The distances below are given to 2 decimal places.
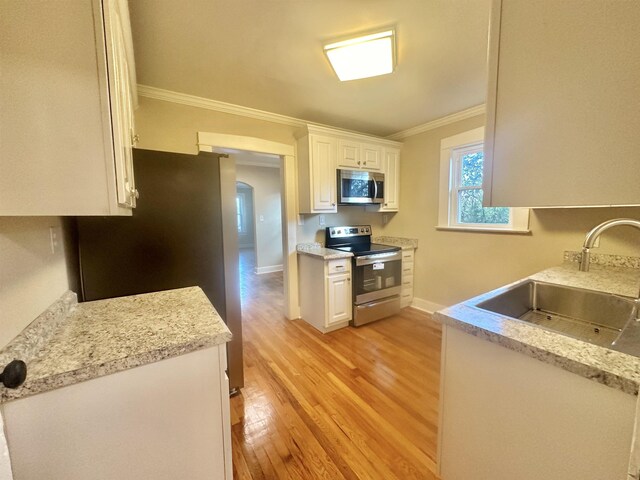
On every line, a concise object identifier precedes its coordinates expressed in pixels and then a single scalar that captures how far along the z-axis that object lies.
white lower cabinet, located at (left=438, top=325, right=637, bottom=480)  0.75
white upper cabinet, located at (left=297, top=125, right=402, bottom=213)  2.93
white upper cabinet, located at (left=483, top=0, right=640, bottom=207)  0.50
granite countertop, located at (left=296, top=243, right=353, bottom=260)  2.78
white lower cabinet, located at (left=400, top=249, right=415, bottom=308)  3.51
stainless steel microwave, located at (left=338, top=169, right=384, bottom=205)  3.15
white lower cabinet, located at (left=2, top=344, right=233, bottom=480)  0.70
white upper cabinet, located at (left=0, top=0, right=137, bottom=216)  0.64
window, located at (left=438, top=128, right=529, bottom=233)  2.78
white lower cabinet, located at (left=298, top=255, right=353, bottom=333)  2.83
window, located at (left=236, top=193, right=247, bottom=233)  9.24
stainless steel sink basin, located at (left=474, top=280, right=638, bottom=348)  1.24
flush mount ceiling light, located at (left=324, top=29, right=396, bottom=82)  1.60
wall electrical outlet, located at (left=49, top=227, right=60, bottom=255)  1.10
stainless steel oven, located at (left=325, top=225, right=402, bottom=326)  3.00
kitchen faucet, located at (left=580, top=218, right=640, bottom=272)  0.88
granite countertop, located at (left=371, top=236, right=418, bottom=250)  3.53
